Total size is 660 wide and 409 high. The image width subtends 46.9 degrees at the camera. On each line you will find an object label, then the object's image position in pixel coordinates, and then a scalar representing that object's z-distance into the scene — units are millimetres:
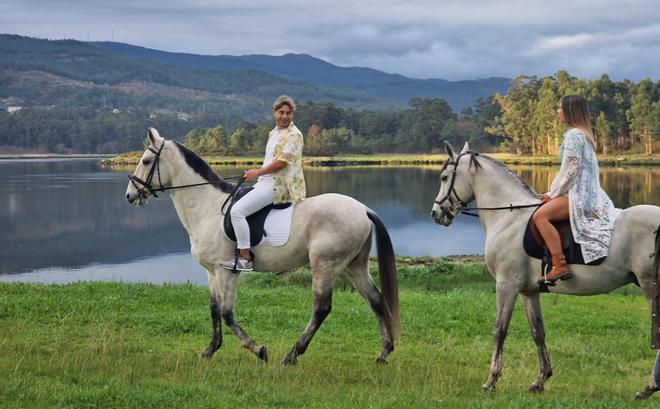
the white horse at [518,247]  6828
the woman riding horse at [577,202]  6918
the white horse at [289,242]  8281
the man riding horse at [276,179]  8336
